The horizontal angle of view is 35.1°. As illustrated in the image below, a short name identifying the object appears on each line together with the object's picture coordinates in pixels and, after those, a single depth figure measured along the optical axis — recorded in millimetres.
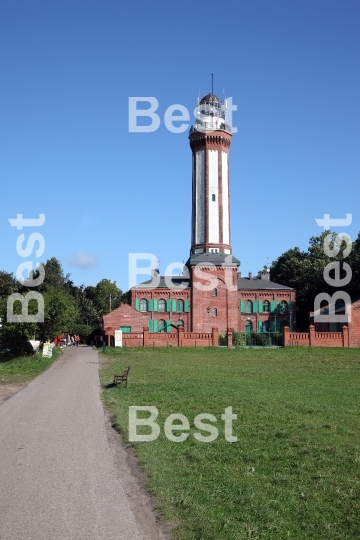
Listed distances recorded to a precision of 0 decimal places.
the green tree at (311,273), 58406
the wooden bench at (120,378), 19734
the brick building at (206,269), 56344
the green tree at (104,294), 92500
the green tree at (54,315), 35656
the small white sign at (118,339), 42500
